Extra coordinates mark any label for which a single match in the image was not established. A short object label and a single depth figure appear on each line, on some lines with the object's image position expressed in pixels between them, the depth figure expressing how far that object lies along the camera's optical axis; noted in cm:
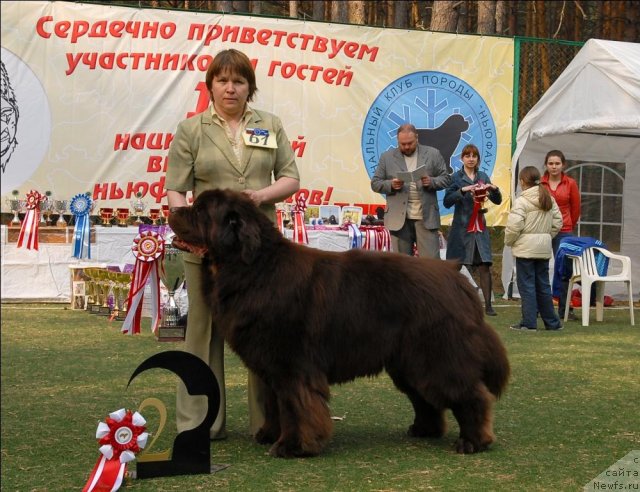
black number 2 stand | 411
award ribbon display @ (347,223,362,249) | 1200
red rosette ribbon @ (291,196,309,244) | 1201
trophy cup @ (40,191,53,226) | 1234
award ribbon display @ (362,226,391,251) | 1205
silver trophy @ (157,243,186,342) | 896
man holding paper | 952
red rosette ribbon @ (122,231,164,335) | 929
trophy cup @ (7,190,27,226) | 1220
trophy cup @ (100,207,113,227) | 1247
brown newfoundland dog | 431
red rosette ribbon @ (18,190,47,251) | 1182
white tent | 1149
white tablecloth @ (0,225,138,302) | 1196
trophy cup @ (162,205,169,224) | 1241
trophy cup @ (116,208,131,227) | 1273
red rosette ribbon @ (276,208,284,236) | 1217
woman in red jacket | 1124
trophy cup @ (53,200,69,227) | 1237
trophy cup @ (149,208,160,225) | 1249
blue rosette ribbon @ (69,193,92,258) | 1184
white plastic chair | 1070
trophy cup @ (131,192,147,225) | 1263
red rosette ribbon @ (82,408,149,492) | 378
